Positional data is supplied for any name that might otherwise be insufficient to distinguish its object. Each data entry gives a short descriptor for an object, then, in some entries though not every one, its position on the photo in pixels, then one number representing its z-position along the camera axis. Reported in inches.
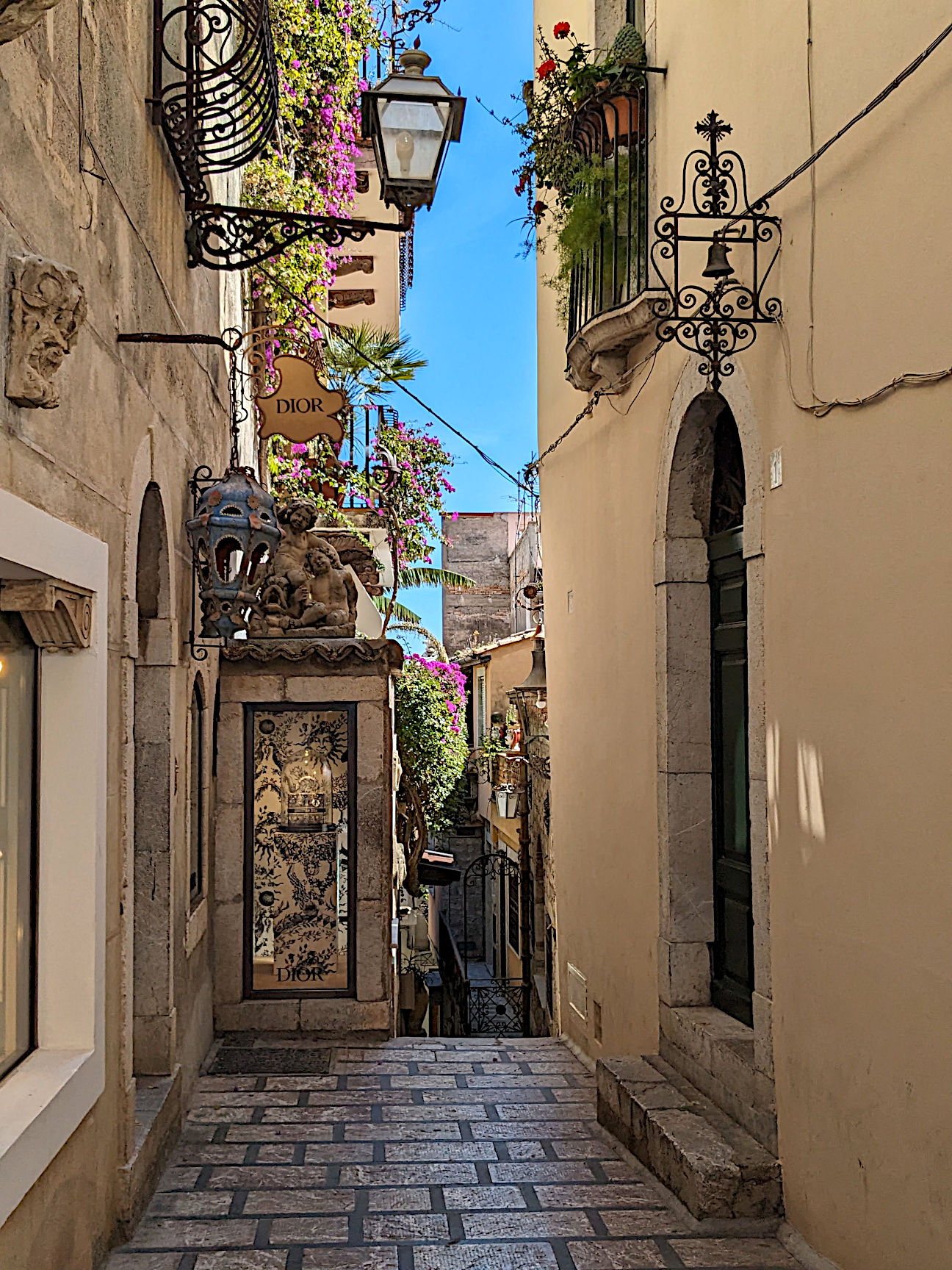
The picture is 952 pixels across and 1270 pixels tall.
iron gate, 663.8
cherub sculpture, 362.3
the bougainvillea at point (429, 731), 693.3
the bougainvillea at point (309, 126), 395.2
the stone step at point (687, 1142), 203.9
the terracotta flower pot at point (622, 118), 303.0
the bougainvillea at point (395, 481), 536.4
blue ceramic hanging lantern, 264.8
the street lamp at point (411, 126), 219.0
